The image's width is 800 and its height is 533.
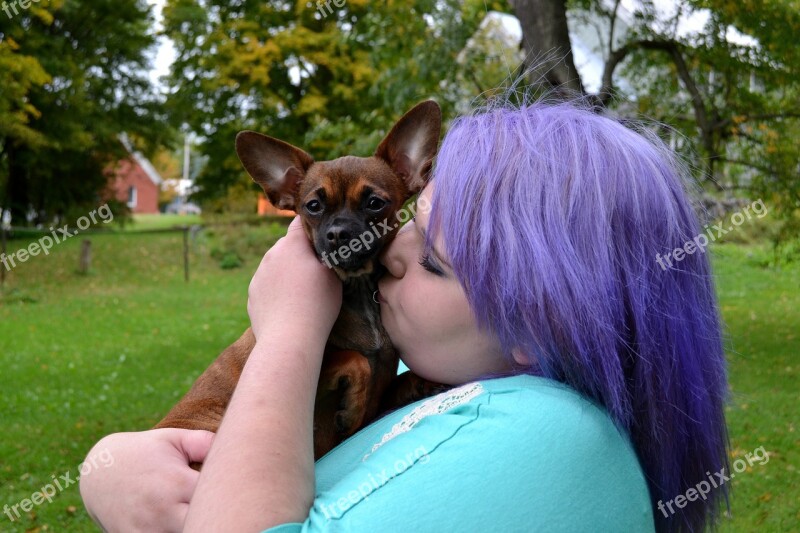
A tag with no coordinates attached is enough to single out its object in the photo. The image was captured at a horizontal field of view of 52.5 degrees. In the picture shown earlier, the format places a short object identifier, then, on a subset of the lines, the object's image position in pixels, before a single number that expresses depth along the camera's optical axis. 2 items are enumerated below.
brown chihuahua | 2.53
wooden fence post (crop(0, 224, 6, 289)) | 17.75
